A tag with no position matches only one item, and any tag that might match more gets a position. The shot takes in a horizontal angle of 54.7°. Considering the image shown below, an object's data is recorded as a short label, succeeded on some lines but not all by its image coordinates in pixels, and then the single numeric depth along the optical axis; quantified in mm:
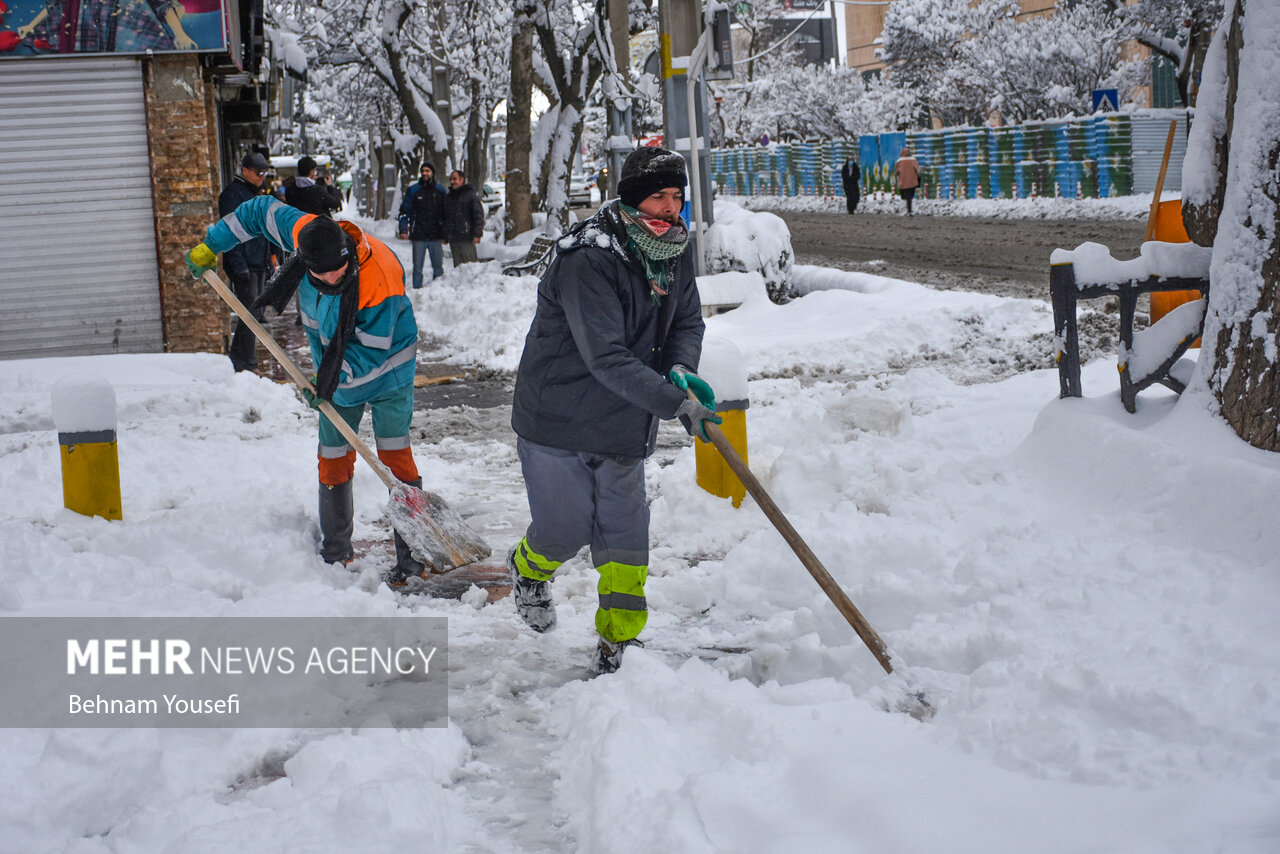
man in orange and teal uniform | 4969
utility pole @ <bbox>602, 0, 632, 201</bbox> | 16844
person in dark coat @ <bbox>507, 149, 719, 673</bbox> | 3830
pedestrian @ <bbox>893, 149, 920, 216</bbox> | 30438
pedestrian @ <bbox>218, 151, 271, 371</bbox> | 10719
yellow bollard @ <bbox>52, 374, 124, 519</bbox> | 5605
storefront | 11133
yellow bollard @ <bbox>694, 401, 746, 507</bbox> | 5902
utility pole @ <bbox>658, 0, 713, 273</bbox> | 12562
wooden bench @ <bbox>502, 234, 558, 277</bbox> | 16828
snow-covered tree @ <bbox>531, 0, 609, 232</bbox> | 19844
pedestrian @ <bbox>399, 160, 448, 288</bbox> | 16875
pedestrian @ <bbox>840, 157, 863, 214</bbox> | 33875
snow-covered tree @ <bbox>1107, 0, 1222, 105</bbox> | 27188
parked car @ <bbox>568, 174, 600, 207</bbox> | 40362
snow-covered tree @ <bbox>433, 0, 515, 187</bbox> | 27078
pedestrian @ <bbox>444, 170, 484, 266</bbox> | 17484
